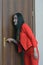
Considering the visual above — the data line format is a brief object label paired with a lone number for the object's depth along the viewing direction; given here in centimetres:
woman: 258
